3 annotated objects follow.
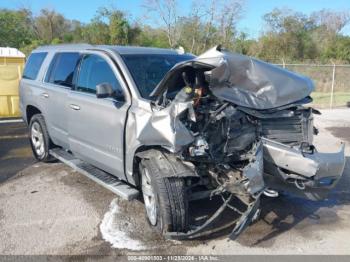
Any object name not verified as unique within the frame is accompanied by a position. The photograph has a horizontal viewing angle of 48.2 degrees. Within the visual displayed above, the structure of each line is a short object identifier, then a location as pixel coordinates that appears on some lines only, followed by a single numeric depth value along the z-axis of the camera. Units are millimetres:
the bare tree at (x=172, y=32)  27547
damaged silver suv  3764
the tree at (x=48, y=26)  40938
